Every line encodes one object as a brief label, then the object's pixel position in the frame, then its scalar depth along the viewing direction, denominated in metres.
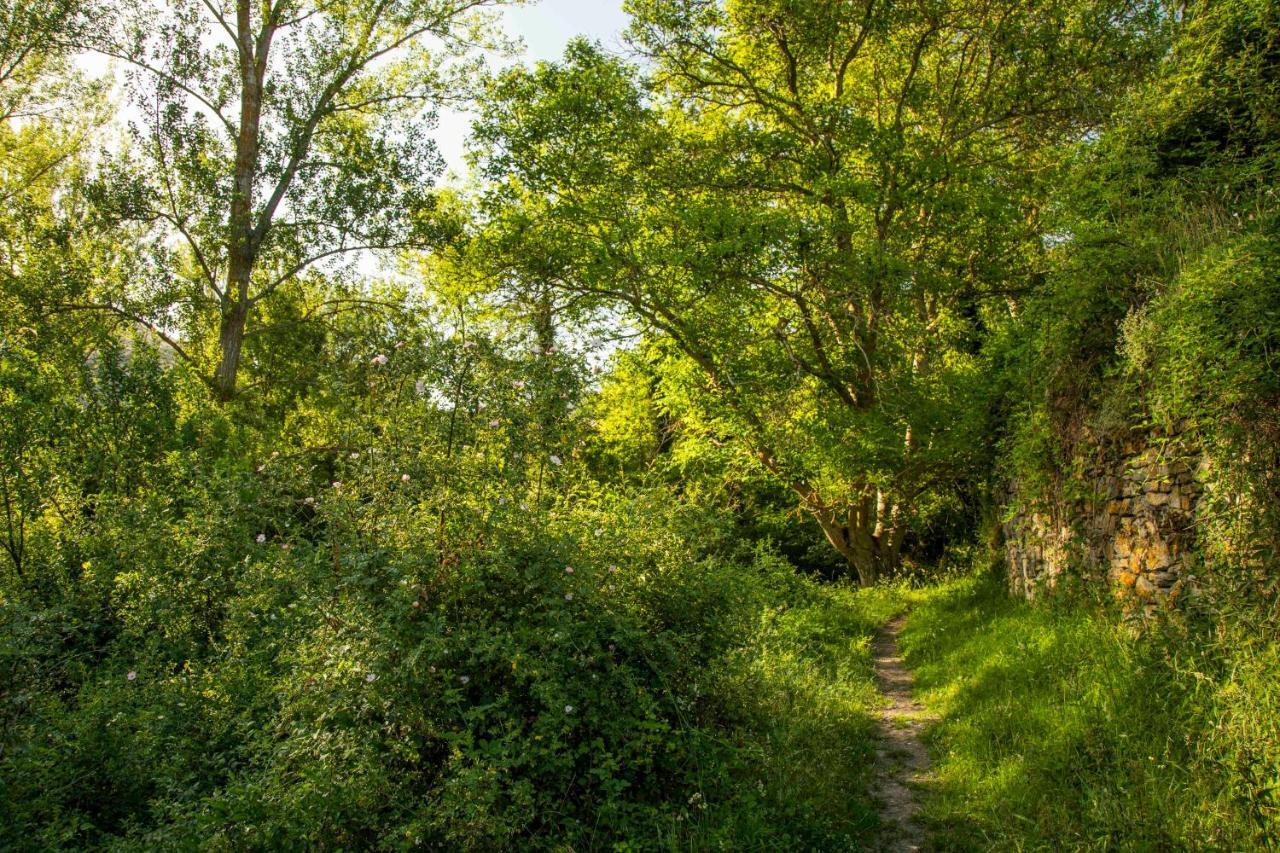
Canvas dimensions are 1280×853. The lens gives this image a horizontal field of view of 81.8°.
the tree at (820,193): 11.98
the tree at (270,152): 14.59
